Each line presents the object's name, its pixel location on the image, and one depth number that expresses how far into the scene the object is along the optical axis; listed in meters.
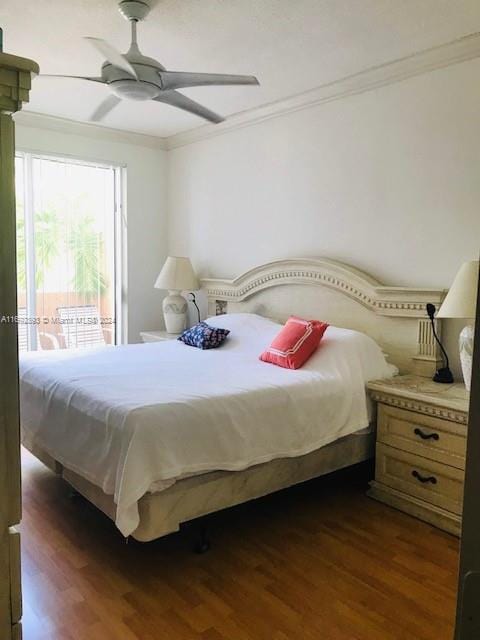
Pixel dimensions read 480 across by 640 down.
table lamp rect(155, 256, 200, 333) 4.43
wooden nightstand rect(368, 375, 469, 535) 2.44
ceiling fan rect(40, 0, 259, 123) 2.29
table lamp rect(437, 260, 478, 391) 2.48
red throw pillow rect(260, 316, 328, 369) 2.93
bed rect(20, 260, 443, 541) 2.03
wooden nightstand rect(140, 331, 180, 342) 4.46
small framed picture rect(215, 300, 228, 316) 4.43
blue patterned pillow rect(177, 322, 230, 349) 3.57
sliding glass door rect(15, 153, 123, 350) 4.38
